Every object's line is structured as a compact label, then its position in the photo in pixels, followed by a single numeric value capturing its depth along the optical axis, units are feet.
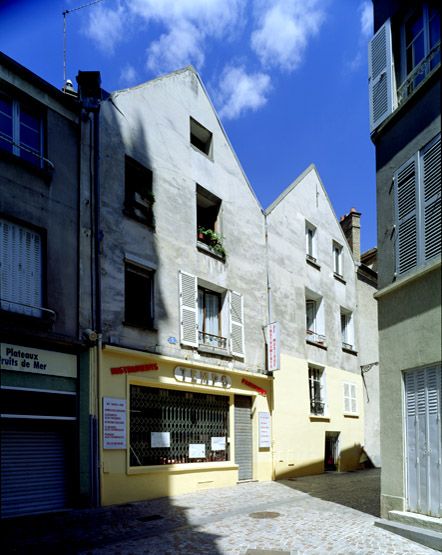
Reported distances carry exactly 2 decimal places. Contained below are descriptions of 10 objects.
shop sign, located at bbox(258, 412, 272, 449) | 53.57
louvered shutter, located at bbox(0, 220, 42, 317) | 34.37
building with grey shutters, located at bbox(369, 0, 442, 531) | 26.43
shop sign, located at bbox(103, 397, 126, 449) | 37.91
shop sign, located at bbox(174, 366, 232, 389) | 45.53
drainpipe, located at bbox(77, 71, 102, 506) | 36.76
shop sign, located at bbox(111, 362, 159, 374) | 39.65
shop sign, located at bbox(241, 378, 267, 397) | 52.72
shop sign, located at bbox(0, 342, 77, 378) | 33.14
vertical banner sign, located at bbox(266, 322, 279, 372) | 54.60
